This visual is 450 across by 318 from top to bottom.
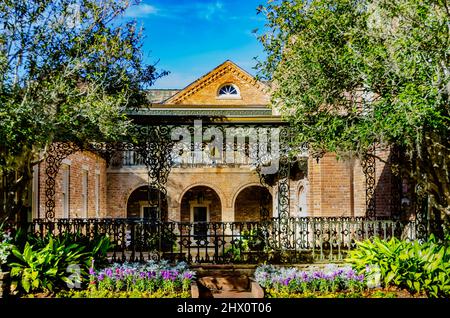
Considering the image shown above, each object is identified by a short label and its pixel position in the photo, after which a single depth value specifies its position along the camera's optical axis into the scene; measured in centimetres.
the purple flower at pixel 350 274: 875
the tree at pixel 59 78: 796
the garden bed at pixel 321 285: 847
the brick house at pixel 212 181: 1452
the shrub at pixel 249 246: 1222
